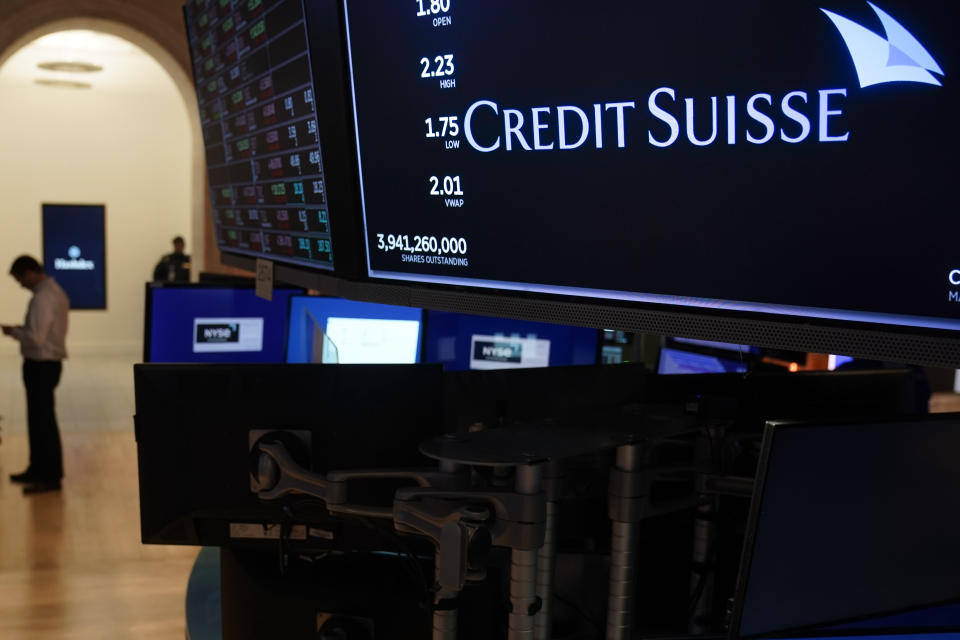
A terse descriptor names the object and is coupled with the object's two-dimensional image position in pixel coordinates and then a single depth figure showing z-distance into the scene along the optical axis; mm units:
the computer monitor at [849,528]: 1468
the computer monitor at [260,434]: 1769
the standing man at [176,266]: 12246
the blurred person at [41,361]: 6188
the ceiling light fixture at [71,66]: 10930
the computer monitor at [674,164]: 1173
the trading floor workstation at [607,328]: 1238
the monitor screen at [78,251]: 12664
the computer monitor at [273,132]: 2240
